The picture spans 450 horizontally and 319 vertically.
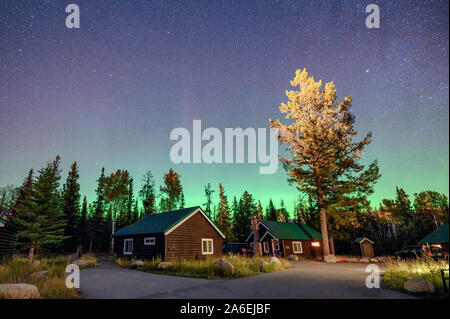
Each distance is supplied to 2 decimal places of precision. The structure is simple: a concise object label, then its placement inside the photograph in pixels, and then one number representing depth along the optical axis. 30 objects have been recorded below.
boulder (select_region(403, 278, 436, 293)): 7.44
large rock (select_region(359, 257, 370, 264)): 23.50
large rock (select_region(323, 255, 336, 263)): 23.73
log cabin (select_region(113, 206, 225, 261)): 20.88
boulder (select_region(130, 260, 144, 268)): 17.83
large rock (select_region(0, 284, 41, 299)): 6.94
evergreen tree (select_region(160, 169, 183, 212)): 46.16
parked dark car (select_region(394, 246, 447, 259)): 23.61
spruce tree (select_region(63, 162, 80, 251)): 39.78
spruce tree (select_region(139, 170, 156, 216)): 51.18
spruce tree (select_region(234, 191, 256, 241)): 57.53
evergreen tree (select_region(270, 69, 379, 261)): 23.98
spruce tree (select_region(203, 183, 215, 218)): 63.41
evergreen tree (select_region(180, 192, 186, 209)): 65.03
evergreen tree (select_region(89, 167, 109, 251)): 41.03
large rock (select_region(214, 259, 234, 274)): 12.98
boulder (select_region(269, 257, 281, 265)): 16.84
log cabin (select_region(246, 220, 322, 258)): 31.31
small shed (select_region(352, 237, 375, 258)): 36.75
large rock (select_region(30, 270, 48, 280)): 10.75
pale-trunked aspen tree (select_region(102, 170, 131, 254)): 37.75
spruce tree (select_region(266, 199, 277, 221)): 74.39
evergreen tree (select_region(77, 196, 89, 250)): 40.08
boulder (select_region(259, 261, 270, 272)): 15.01
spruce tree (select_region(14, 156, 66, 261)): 25.41
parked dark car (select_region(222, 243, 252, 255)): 31.41
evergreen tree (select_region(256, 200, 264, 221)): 63.70
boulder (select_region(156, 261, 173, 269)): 16.21
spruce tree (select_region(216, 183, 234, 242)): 49.97
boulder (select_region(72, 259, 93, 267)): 18.75
